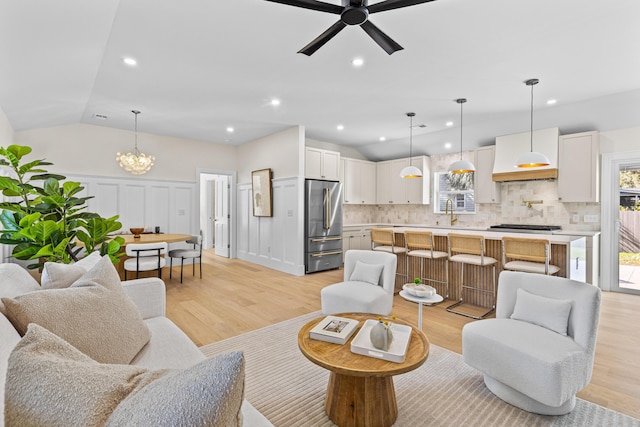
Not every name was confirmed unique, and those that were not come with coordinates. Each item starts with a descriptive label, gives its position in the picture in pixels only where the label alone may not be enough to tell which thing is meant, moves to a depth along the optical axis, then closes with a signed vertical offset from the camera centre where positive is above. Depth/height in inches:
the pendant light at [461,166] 169.2 +25.2
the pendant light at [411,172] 199.8 +26.0
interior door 305.6 -5.9
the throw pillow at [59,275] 65.1 -14.0
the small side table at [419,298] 99.6 -28.6
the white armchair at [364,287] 116.2 -30.7
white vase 67.4 -27.8
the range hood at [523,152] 195.6 +39.7
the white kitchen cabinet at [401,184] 272.4 +25.3
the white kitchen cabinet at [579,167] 183.6 +27.1
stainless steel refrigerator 229.1 -10.6
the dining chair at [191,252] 206.4 -27.9
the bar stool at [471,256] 141.7 -21.5
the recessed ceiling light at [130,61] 122.0 +60.6
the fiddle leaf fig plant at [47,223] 85.6 -3.6
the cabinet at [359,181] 283.1 +28.9
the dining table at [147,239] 174.0 -16.2
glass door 180.6 -10.3
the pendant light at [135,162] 215.5 +34.8
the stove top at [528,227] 202.7 -10.6
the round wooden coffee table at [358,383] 62.5 -38.2
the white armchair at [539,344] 69.2 -32.3
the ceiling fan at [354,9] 73.4 +49.2
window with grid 253.9 +17.1
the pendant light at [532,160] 148.5 +25.2
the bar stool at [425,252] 158.2 -21.5
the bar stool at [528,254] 126.2 -18.4
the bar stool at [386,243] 175.2 -18.4
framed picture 249.1 +16.0
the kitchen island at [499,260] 134.5 -24.2
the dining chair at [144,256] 162.1 -26.0
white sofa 41.6 -28.7
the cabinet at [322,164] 236.1 +37.8
